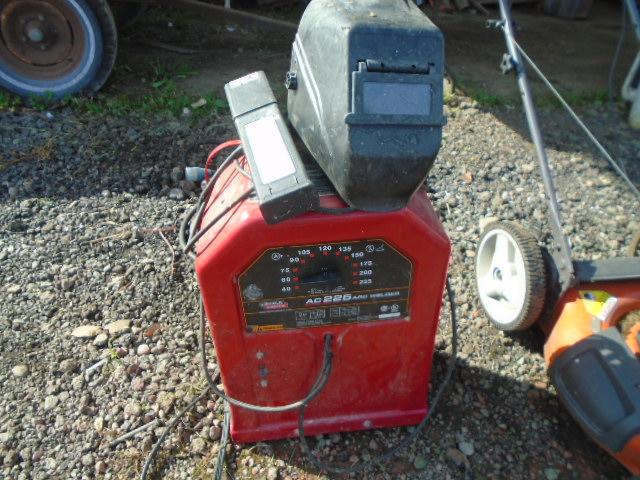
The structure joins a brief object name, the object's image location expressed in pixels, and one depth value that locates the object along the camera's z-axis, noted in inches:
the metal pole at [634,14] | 118.1
